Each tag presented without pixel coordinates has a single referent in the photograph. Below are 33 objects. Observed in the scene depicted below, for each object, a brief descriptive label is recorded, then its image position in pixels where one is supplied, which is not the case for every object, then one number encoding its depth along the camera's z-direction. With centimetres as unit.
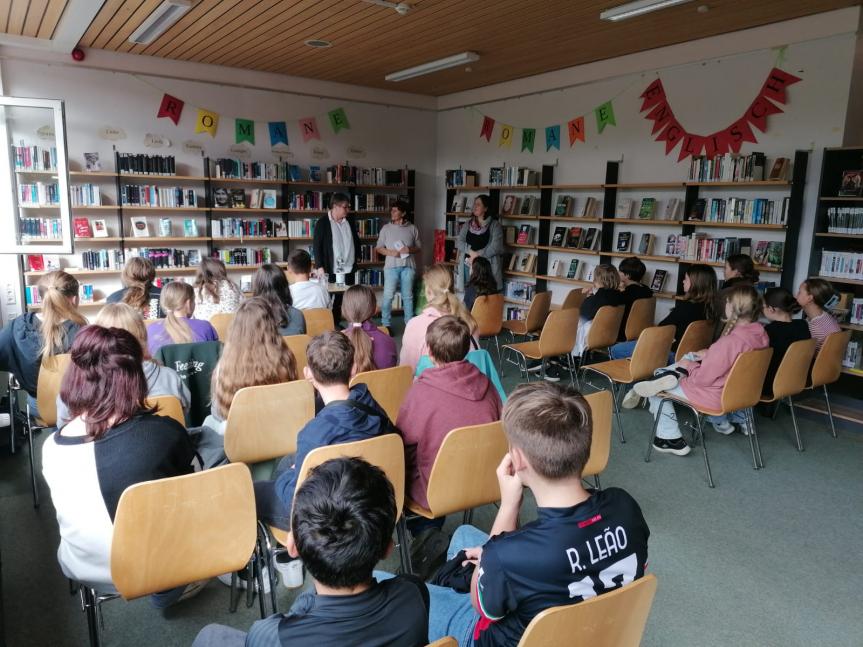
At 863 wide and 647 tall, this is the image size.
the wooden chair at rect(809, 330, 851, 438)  431
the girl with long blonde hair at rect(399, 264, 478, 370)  388
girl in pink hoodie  393
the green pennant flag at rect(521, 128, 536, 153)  828
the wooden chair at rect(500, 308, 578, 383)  515
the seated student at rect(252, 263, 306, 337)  423
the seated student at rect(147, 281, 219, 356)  362
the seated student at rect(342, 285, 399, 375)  337
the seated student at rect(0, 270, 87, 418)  353
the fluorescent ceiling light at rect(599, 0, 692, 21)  480
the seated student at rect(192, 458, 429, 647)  115
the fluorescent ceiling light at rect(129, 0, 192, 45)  517
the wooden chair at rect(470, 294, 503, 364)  594
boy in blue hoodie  223
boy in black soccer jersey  140
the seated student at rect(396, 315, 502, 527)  254
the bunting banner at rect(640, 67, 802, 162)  572
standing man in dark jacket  735
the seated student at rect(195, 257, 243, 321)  473
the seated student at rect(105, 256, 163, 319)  414
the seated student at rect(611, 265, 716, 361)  508
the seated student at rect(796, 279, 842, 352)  468
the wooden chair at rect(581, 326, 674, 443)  433
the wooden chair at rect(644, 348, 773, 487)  373
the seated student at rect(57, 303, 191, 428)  286
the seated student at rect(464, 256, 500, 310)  623
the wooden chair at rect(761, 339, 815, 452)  401
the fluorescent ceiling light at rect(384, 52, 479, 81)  678
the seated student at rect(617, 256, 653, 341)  578
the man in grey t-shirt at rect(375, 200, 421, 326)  814
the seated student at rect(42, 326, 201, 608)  187
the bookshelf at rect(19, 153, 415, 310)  723
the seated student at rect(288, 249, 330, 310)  516
